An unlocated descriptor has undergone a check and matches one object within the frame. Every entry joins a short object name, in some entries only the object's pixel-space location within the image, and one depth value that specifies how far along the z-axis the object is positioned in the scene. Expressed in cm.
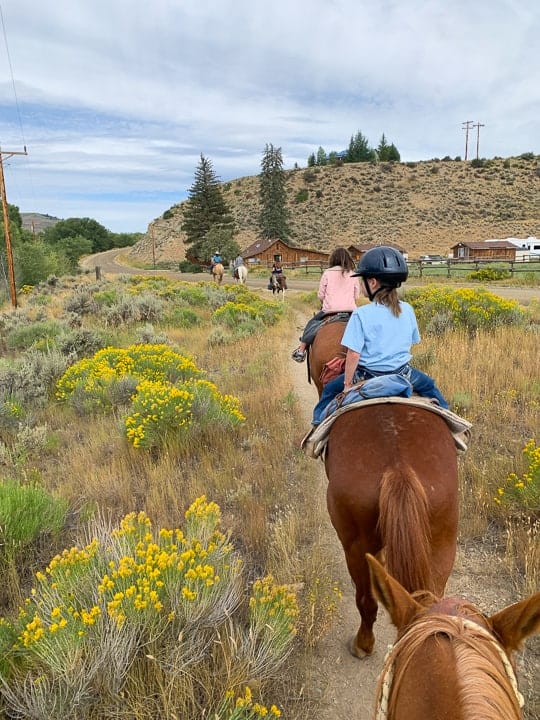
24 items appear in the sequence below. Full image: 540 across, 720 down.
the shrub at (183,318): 1359
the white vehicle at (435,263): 3825
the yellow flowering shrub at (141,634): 205
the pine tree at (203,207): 5700
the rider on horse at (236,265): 2761
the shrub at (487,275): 2600
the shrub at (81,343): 954
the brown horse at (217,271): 2784
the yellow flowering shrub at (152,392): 534
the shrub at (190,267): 5478
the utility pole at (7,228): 1983
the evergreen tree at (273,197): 6062
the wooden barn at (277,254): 5541
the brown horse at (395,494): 199
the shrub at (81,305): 1485
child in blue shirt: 313
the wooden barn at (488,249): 5106
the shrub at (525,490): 379
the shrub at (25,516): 329
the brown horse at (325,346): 499
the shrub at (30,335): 1073
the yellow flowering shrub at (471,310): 1009
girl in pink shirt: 570
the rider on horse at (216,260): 2832
